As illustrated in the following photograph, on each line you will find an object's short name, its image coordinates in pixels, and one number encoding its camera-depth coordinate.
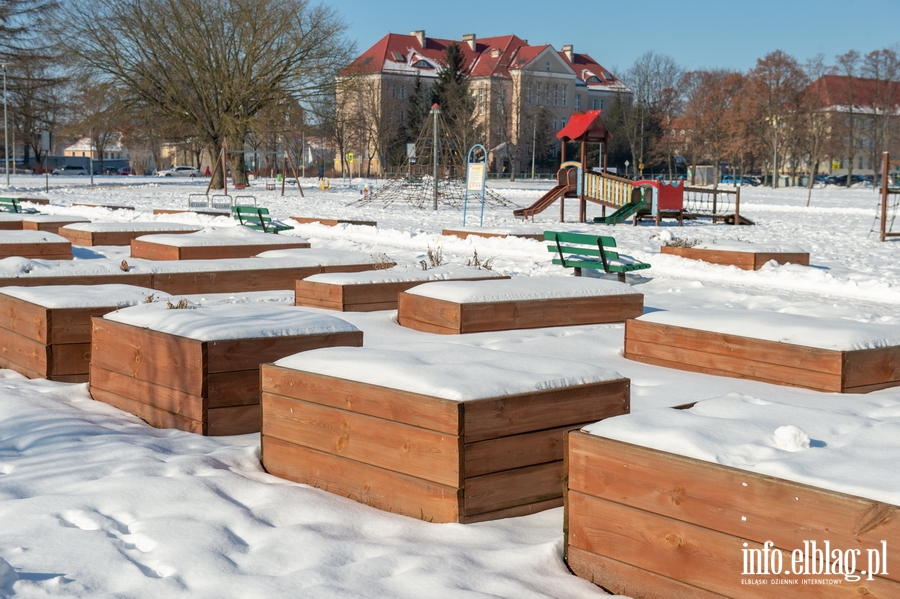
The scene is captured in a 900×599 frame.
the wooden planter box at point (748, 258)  15.04
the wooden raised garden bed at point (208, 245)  14.66
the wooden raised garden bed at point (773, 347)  7.15
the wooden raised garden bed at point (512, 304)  9.38
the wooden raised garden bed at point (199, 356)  6.05
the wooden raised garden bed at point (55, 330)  7.39
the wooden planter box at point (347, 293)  10.76
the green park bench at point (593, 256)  13.83
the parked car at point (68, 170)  83.69
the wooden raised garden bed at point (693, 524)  3.17
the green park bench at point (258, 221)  21.38
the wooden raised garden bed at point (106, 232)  17.92
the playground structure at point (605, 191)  28.05
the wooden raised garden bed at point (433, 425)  4.46
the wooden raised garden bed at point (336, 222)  22.66
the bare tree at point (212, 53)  45.91
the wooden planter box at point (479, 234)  18.91
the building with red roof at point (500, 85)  89.50
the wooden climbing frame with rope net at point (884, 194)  21.97
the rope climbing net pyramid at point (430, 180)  38.16
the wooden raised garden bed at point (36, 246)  14.32
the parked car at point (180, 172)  87.79
